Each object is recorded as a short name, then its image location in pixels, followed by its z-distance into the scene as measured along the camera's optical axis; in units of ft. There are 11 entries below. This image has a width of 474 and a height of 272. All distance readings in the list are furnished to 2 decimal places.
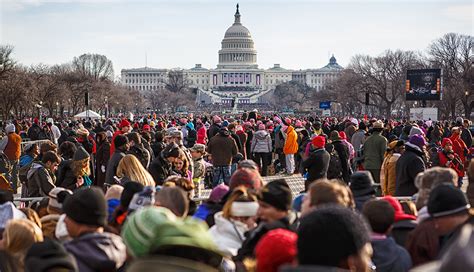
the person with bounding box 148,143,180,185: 39.88
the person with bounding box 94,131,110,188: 49.01
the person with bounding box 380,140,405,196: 40.45
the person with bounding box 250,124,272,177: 74.38
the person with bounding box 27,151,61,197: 37.04
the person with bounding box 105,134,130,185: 39.33
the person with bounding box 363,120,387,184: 51.21
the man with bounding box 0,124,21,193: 62.64
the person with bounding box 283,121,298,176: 75.05
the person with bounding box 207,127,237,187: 56.44
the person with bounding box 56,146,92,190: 38.83
